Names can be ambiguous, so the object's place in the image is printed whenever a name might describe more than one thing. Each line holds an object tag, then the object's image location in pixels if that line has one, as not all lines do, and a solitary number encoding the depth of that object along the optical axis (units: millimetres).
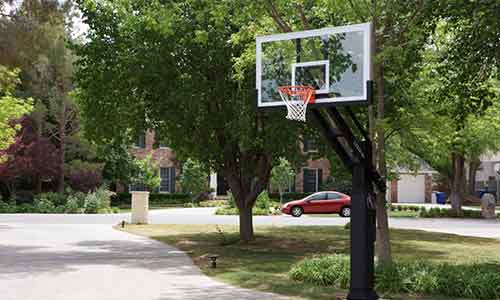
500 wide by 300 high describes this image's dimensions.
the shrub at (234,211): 37041
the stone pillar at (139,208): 27938
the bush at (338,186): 50062
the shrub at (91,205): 37344
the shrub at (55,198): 38719
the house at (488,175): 61928
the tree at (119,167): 44375
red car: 36344
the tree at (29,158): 37562
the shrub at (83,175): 40312
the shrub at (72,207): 36844
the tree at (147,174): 46688
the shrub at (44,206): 37156
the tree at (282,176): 44562
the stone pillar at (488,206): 36562
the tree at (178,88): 17688
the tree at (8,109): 23297
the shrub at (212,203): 46688
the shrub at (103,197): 38250
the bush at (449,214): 37344
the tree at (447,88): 13546
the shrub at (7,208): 36781
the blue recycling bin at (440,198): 59719
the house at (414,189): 60250
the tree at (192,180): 46094
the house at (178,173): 50938
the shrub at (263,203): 39156
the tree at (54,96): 40469
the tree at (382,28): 12562
